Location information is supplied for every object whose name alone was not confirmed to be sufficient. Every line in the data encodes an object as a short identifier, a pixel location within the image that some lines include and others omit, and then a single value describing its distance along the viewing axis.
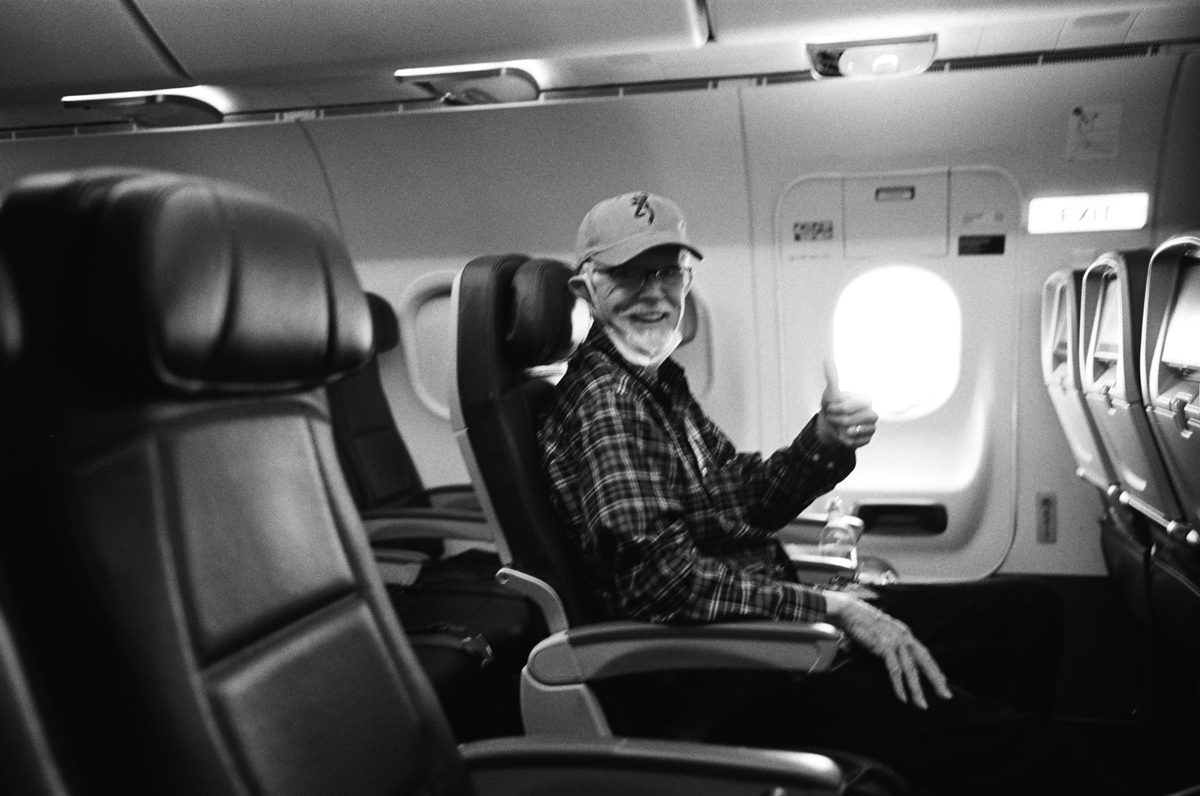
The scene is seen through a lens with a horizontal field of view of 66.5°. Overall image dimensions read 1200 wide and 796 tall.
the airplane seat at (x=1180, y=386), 2.14
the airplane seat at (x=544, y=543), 1.77
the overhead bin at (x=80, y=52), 3.03
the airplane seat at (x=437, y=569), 2.46
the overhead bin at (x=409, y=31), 2.88
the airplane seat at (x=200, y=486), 0.88
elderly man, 1.71
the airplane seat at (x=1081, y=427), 3.00
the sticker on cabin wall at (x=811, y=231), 3.91
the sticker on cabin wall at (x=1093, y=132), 3.61
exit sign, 3.64
